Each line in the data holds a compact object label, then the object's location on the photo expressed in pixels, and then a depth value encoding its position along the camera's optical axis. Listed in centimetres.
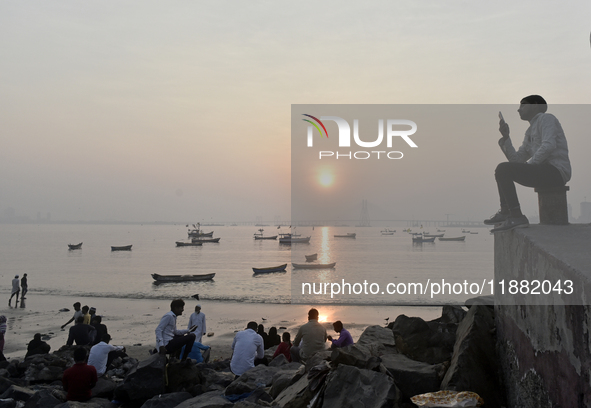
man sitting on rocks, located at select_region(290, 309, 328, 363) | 831
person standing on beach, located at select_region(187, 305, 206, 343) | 1041
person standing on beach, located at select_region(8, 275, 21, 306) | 2613
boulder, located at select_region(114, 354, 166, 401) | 725
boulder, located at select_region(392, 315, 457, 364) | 635
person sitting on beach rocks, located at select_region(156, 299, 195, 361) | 773
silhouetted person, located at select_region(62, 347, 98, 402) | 705
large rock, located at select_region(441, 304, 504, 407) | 493
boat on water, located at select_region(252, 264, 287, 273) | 5166
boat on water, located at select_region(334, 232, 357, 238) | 16635
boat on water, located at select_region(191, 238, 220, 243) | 11838
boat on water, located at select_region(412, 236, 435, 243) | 12319
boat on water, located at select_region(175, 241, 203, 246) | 10856
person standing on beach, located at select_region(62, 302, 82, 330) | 1310
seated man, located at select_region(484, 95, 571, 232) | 537
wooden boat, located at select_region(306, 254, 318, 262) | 7075
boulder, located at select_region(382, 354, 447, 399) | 516
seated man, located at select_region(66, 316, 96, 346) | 1109
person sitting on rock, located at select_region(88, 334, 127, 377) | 856
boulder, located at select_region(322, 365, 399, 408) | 462
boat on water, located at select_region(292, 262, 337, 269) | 5766
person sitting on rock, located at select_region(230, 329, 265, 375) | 807
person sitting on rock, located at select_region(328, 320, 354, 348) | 786
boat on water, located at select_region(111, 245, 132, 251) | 9341
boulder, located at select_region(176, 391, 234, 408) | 591
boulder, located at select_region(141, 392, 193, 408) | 647
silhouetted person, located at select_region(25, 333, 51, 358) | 1148
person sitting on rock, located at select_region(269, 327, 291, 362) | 935
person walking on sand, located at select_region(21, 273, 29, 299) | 2658
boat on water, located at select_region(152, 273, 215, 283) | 4341
